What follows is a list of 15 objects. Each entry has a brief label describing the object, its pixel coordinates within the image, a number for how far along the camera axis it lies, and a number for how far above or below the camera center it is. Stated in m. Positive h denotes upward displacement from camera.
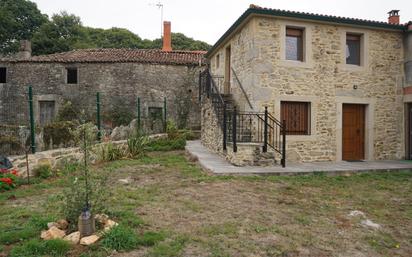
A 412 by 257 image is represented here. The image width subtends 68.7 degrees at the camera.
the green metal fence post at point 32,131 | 7.27 -0.20
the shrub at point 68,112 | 17.84 +0.64
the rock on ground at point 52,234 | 3.56 -1.33
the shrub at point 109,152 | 9.76 -0.99
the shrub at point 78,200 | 3.85 -1.00
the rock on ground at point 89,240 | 3.47 -1.36
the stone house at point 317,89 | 9.47 +1.08
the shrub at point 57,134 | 8.77 -0.33
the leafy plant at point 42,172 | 7.13 -1.16
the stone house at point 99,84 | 18.22 +2.38
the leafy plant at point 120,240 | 3.43 -1.37
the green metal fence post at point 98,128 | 10.28 -0.21
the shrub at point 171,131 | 14.52 -0.43
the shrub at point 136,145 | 10.88 -0.83
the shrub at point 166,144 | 12.76 -0.97
